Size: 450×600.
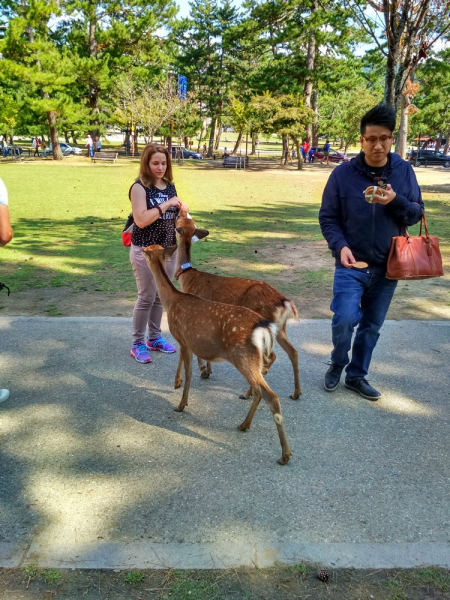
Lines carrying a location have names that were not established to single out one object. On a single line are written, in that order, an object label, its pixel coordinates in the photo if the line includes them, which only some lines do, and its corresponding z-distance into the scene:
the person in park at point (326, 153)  46.00
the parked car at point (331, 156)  45.81
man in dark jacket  3.72
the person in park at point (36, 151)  44.86
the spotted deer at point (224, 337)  3.40
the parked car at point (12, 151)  41.54
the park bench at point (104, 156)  39.69
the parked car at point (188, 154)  45.72
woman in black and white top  4.51
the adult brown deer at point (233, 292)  4.06
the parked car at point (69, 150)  48.00
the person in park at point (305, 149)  42.04
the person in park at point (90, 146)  40.78
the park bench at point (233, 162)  37.72
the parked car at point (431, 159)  45.27
